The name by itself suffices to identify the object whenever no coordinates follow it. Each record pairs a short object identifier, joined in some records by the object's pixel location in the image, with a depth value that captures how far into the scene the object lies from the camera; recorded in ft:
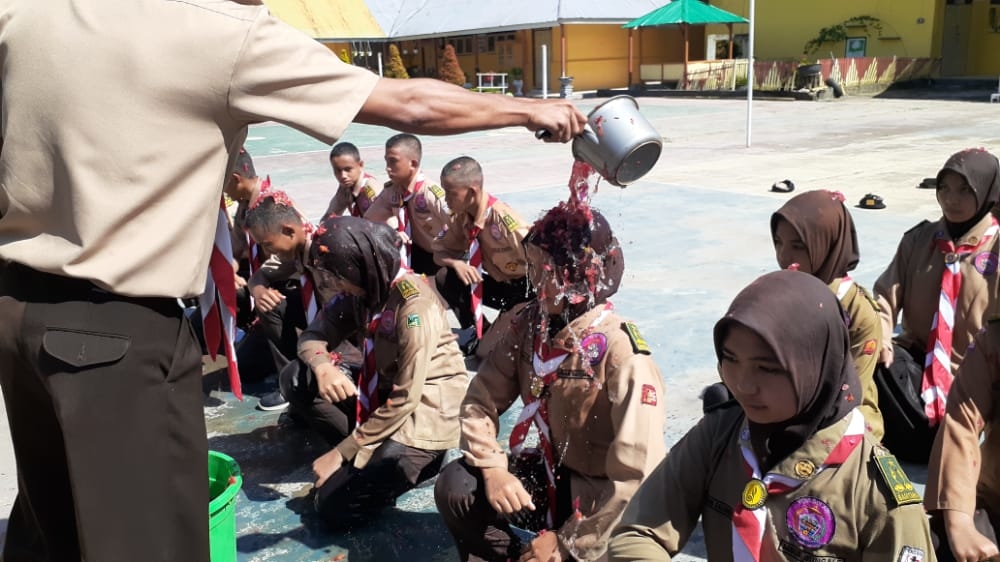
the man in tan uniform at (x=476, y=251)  17.70
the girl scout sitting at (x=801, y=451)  6.11
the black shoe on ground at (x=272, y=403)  15.64
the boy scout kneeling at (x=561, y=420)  8.48
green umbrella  90.27
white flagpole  47.60
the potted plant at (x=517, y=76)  104.53
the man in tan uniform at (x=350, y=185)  21.04
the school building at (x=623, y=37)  91.61
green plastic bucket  8.57
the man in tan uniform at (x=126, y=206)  6.16
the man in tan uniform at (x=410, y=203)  19.69
